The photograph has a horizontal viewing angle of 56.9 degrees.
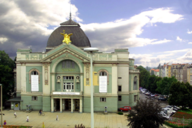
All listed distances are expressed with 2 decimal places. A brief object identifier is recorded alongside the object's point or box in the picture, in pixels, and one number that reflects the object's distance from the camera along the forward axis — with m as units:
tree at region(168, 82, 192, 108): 44.38
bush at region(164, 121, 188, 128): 31.41
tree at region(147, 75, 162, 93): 75.66
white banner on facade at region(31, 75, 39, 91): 44.44
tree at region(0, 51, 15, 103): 47.67
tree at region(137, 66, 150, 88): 94.51
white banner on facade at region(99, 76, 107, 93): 42.97
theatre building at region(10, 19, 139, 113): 42.19
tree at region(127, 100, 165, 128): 25.06
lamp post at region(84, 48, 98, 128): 18.61
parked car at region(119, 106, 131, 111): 44.00
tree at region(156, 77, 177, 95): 61.53
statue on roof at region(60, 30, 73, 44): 42.50
